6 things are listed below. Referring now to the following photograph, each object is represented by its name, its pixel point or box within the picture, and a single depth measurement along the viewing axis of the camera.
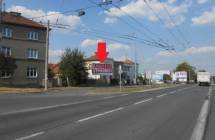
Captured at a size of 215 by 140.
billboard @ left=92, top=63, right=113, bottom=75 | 53.94
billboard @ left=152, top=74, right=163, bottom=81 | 113.62
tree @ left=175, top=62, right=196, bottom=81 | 180.54
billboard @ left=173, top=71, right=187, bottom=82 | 130.46
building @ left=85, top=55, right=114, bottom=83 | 53.94
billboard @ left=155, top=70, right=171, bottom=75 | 128.75
